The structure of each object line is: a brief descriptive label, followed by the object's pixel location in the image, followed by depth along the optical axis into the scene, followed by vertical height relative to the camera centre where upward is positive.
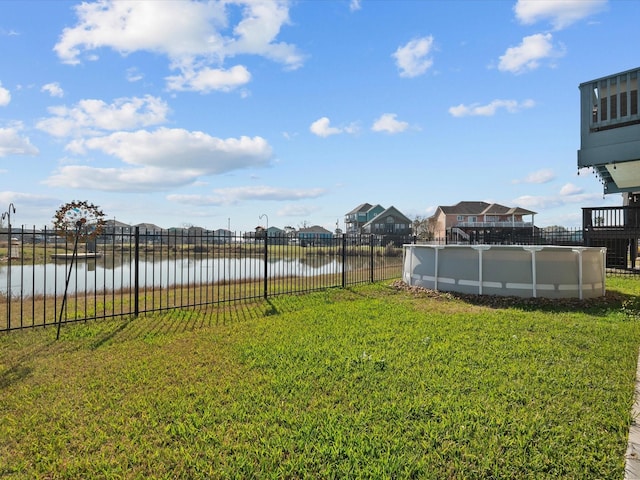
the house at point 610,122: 7.68 +2.59
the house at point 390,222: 62.69 +3.29
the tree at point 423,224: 60.91 +2.92
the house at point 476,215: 44.36 +3.97
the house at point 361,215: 71.94 +5.31
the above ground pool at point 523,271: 8.52 -0.72
